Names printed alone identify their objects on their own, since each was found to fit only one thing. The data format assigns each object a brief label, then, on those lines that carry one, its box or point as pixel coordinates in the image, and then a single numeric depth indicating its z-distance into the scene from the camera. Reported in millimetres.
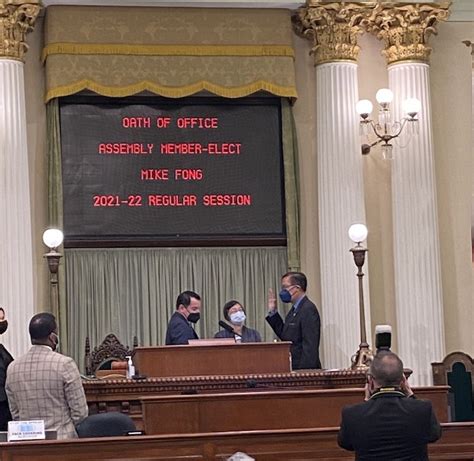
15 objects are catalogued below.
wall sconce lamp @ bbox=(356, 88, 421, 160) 15797
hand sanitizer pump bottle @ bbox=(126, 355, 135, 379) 12377
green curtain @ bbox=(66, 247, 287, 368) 15789
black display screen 15961
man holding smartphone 7289
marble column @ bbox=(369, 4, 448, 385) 16328
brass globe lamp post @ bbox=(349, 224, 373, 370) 13570
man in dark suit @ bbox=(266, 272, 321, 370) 13090
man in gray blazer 9312
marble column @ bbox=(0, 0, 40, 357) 15250
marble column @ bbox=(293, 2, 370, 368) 16016
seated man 13113
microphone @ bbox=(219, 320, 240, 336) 13445
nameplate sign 8773
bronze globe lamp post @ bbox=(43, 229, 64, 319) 13695
